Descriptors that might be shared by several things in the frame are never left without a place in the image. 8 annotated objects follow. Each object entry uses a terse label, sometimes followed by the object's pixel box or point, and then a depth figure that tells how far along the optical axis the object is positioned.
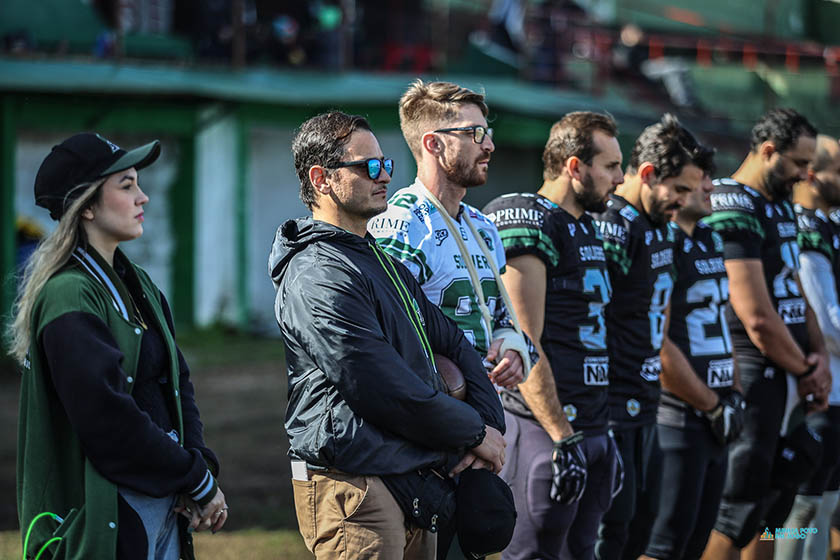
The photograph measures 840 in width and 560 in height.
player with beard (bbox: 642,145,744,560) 11.09
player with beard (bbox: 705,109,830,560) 12.12
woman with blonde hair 6.74
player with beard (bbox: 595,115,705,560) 10.66
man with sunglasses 7.04
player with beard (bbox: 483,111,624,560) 9.66
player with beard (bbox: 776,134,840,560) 12.78
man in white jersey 8.66
